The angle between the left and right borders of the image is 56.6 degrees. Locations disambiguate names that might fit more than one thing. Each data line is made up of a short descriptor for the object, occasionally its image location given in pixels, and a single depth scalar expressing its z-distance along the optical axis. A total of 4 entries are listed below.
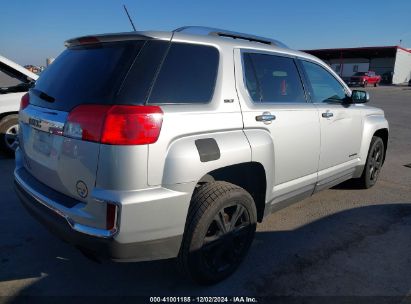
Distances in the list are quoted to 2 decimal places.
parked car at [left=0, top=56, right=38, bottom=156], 6.20
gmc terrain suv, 2.28
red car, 41.44
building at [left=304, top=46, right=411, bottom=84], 49.88
